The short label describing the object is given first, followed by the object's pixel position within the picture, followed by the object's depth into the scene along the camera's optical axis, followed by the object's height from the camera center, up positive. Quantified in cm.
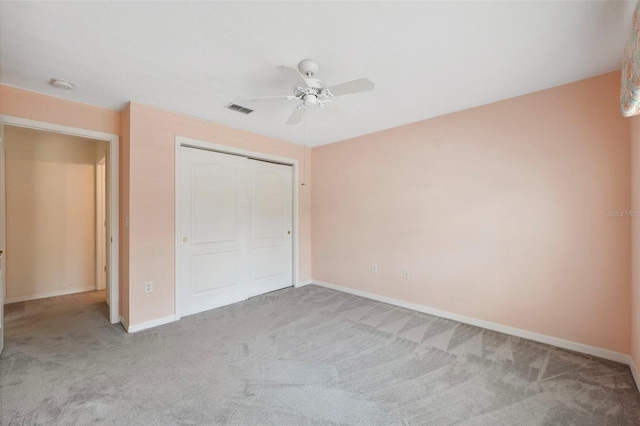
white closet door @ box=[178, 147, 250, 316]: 341 -21
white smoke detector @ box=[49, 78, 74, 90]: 244 +118
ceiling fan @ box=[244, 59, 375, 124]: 190 +95
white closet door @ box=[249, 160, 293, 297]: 421 -22
